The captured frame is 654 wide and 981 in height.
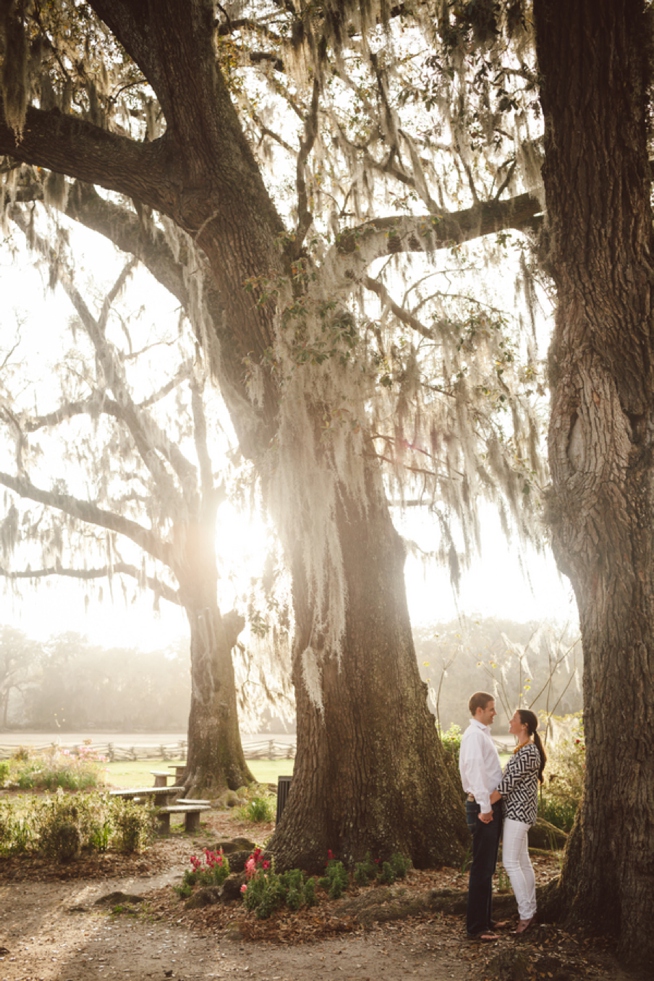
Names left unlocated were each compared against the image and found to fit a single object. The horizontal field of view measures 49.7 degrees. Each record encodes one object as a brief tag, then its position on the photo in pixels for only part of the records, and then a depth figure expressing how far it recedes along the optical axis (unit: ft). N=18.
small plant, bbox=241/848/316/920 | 14.80
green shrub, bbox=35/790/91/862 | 21.34
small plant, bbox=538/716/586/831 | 21.94
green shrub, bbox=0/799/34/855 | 21.83
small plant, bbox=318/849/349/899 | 15.42
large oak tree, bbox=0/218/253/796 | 35.83
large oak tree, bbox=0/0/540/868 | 17.58
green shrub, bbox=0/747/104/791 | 37.86
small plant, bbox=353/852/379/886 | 16.11
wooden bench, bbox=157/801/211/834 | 26.05
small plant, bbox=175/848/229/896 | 17.20
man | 12.73
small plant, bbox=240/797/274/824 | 28.66
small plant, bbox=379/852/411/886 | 16.12
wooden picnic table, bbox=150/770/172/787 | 36.64
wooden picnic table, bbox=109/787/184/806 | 27.99
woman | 12.32
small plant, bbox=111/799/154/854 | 22.49
